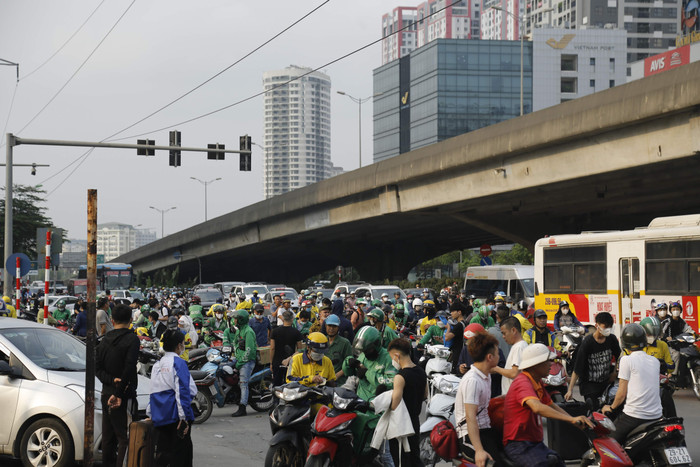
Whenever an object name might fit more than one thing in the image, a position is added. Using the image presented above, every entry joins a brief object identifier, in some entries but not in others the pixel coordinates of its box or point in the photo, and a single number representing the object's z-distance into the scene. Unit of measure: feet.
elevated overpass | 86.43
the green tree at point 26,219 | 187.62
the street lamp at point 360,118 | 216.21
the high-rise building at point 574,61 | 394.52
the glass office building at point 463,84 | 403.75
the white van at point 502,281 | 113.70
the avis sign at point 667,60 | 303.89
